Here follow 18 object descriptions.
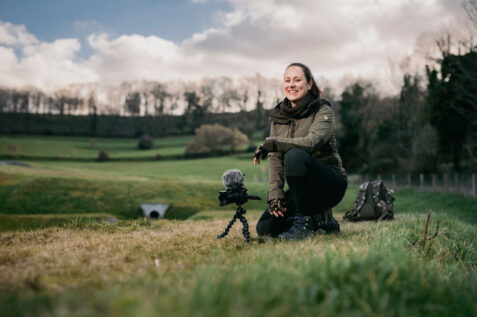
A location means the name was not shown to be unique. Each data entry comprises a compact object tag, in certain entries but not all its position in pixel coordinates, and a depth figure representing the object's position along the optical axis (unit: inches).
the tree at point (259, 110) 3097.9
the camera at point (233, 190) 175.3
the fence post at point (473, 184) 781.3
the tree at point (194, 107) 3257.9
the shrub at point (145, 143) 2864.2
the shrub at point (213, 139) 2517.2
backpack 303.0
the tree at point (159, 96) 3339.1
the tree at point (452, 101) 900.6
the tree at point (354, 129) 1569.9
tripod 171.9
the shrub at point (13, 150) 2251.7
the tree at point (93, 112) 3299.7
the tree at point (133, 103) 3363.7
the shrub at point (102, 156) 2351.1
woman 166.1
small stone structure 950.4
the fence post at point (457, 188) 766.6
